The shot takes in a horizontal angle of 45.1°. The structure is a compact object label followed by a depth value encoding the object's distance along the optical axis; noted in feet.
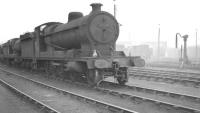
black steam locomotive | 33.30
